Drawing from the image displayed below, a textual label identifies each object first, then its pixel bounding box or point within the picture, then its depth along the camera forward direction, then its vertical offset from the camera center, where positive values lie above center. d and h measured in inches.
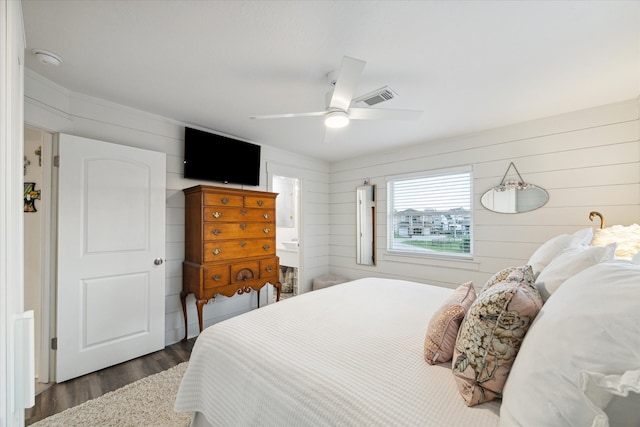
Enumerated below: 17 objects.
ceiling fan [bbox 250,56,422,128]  65.8 +31.6
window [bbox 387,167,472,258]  141.5 +2.3
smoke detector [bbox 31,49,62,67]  72.4 +43.5
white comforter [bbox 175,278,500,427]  37.2 -25.0
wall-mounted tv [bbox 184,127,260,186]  125.0 +29.1
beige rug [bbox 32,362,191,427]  72.1 -52.3
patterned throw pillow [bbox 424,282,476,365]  47.6 -20.3
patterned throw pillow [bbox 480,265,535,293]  48.9 -10.8
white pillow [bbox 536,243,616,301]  43.5 -8.1
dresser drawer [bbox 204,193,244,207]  116.0 +8.3
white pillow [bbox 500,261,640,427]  25.0 -14.0
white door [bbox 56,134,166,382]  91.6 -12.6
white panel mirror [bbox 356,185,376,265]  174.9 -4.1
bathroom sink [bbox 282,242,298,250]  191.4 -18.9
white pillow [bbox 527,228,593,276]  66.8 -7.8
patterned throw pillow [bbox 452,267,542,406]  36.6 -16.9
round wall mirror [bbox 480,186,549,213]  118.4 +7.8
